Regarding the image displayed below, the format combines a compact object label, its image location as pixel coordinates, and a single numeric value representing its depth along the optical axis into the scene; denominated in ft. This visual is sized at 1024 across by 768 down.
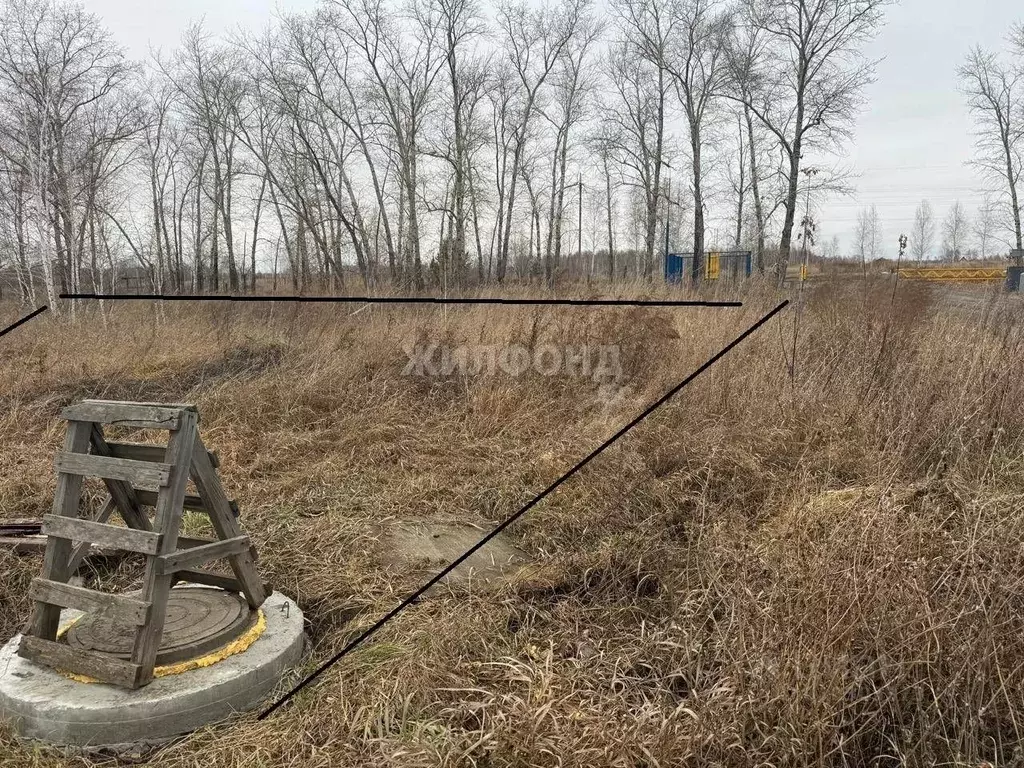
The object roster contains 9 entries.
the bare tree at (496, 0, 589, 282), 90.02
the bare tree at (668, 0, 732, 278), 80.69
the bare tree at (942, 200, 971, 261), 169.58
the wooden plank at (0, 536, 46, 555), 12.66
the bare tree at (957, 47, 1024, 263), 95.14
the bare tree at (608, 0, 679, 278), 83.63
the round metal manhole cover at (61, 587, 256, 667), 9.22
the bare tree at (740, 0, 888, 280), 71.05
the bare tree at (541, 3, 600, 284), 92.94
